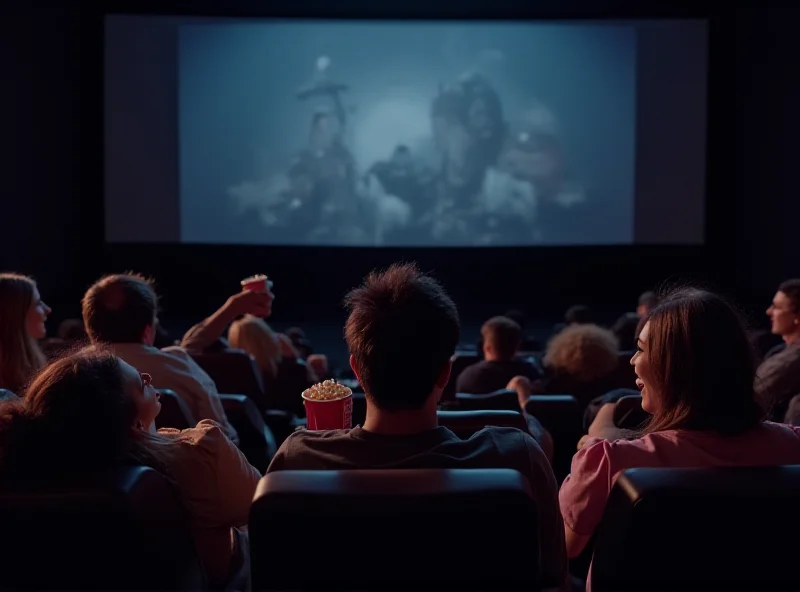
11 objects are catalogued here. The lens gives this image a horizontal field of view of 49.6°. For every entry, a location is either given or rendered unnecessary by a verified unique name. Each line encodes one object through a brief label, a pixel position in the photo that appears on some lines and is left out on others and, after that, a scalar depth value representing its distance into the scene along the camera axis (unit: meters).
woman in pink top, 1.55
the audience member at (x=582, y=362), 3.97
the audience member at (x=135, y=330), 2.77
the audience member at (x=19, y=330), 2.86
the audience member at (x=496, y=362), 4.10
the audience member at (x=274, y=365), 4.56
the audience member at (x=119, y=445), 1.35
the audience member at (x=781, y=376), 3.29
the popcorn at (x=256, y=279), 2.99
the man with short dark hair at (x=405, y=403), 1.45
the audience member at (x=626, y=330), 5.69
